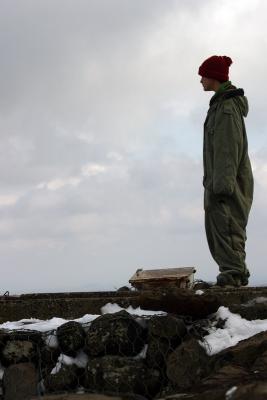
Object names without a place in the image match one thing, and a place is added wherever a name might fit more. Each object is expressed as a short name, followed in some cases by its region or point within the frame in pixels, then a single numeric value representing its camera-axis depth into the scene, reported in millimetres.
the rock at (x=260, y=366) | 3216
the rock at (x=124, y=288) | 6990
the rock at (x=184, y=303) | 4461
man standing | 6125
